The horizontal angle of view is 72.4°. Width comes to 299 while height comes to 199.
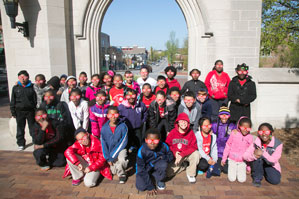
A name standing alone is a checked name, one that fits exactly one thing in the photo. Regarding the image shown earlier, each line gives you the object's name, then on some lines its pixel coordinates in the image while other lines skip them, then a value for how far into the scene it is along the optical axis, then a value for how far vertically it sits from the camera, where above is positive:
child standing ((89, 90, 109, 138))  3.59 -0.67
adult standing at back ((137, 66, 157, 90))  4.18 -0.08
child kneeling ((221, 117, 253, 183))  3.16 -1.18
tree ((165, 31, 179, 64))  52.72 +7.17
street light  4.64 +1.52
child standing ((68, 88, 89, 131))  3.69 -0.62
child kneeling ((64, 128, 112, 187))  3.01 -1.28
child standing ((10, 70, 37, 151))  4.13 -0.56
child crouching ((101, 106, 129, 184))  3.10 -1.05
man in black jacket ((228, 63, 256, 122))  4.11 -0.33
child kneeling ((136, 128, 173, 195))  2.88 -1.26
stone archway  5.25 +1.26
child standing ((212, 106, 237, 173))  3.44 -0.91
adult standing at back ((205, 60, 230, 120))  4.29 -0.22
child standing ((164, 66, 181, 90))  4.12 -0.04
